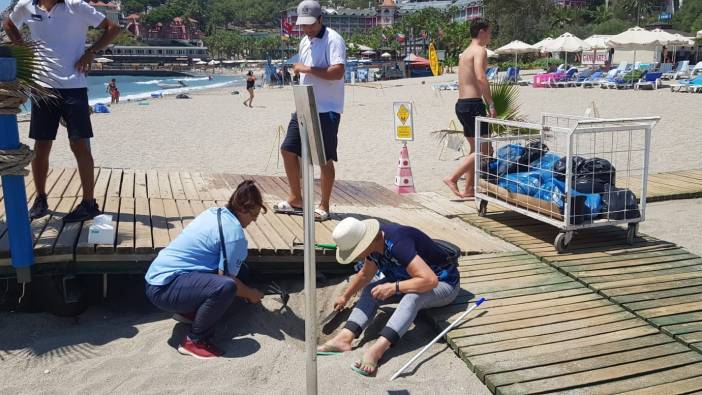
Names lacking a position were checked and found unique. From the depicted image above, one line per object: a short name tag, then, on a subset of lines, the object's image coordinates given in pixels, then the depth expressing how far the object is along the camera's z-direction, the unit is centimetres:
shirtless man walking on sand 660
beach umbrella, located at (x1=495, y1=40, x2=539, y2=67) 3670
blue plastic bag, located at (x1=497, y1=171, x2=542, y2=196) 541
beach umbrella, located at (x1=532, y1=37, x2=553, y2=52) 3497
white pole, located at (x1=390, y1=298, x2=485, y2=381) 349
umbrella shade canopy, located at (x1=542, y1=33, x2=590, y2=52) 3319
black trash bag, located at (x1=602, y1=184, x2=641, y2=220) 512
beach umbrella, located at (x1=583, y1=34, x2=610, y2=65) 3210
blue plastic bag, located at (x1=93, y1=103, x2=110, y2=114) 2389
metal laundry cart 500
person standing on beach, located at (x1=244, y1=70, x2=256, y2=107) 2846
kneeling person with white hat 363
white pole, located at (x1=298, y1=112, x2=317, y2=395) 266
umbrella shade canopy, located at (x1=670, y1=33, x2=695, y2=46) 2879
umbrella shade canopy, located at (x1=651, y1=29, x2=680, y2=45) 2802
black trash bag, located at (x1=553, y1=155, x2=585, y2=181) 517
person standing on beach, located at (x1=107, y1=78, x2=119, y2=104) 3312
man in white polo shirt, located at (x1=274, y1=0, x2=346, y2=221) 501
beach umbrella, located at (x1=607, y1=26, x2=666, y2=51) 2786
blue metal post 387
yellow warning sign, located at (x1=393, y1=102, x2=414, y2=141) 815
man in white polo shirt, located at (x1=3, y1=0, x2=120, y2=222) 455
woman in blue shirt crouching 373
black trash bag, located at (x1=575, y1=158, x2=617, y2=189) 517
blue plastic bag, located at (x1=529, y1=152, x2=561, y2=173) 539
